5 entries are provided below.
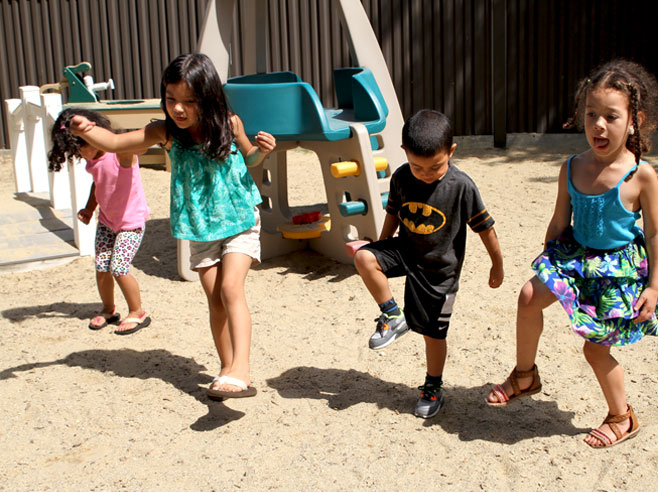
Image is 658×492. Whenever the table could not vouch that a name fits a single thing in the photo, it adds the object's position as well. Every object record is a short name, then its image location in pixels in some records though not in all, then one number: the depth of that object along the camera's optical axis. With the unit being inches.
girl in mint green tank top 127.2
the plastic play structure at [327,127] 196.7
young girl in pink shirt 177.6
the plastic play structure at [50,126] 235.5
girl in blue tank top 109.4
